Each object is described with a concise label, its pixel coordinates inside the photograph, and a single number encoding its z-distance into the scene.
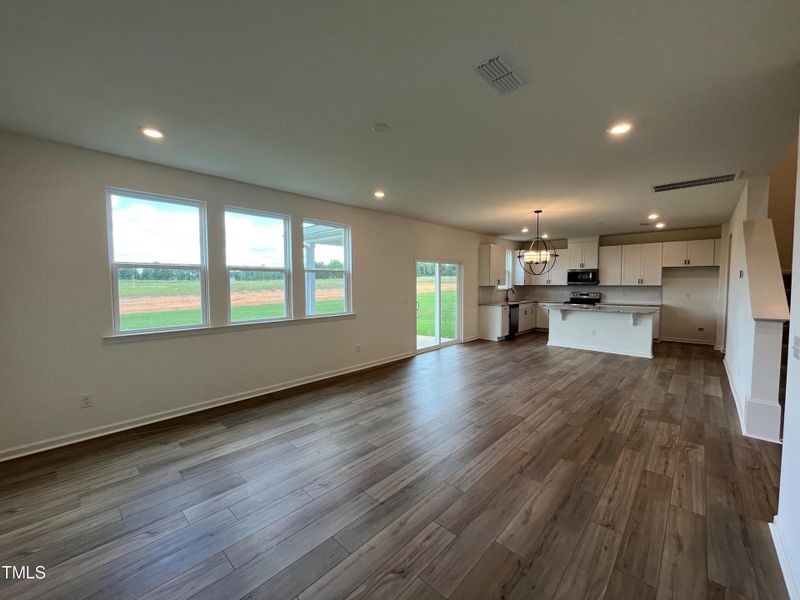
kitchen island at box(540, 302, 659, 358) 6.26
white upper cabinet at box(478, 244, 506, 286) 8.20
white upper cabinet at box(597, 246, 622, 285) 8.12
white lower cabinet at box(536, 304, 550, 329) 9.80
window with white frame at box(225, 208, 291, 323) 4.07
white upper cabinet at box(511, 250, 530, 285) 9.73
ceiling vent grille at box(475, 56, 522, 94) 1.84
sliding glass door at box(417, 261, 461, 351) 7.04
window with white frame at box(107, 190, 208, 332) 3.30
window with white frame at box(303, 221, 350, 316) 4.83
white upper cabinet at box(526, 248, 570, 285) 8.98
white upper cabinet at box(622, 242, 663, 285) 7.57
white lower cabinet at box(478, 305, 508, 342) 8.12
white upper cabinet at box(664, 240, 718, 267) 6.96
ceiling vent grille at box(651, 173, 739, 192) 3.79
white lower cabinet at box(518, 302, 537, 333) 9.22
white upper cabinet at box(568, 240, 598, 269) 8.45
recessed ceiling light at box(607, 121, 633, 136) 2.54
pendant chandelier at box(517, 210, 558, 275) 9.13
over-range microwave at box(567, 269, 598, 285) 8.45
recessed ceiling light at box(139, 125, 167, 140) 2.65
